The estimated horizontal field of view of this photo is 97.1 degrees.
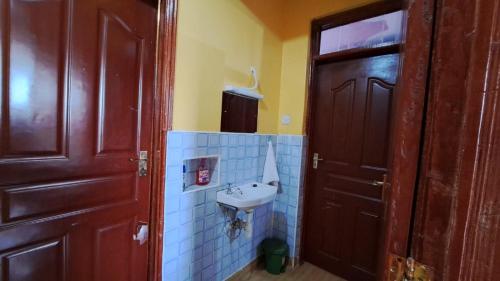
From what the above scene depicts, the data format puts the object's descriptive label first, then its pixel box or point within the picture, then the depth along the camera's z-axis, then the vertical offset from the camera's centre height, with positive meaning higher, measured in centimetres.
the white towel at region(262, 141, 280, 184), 207 -36
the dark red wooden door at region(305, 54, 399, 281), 182 -21
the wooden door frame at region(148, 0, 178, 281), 132 +8
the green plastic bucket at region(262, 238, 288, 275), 197 -112
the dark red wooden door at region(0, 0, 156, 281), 91 -8
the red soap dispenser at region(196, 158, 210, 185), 161 -33
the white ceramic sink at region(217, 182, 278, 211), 156 -49
